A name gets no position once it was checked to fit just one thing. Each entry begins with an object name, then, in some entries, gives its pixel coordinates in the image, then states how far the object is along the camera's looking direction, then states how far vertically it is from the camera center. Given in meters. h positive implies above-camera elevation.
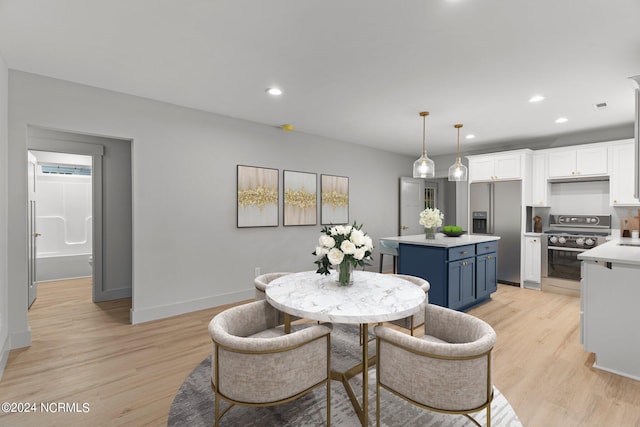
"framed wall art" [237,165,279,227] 4.30 +0.22
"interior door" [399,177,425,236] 6.69 +0.18
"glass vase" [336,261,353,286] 2.19 -0.43
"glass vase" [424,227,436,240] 4.20 -0.28
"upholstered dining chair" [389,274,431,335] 2.34 -0.82
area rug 1.89 -1.26
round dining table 1.67 -0.53
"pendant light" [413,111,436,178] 3.77 +0.53
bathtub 5.77 -0.27
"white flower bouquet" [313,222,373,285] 2.08 -0.25
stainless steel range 4.53 -0.52
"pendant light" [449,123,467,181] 4.10 +0.52
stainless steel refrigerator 5.19 -0.12
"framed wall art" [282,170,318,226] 4.81 +0.23
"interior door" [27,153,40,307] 4.07 -0.37
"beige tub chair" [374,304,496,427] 1.47 -0.77
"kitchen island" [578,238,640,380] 2.39 -0.78
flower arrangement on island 4.14 -0.11
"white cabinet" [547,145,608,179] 4.62 +0.76
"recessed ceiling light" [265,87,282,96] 3.24 +1.27
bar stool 4.81 -0.55
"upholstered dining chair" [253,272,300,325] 2.40 -0.60
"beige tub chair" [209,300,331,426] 1.54 -0.78
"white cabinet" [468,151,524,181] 5.25 +0.79
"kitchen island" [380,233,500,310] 3.65 -0.67
